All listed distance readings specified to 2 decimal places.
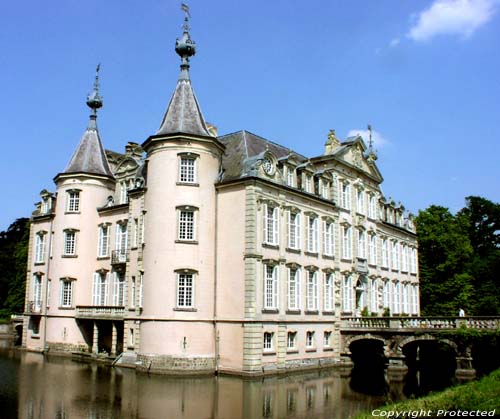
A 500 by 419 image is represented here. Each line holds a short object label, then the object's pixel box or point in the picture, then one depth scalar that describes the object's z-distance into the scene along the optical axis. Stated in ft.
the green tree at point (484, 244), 191.11
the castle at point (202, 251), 92.84
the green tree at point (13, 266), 200.13
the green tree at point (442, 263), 171.53
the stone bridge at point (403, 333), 93.45
